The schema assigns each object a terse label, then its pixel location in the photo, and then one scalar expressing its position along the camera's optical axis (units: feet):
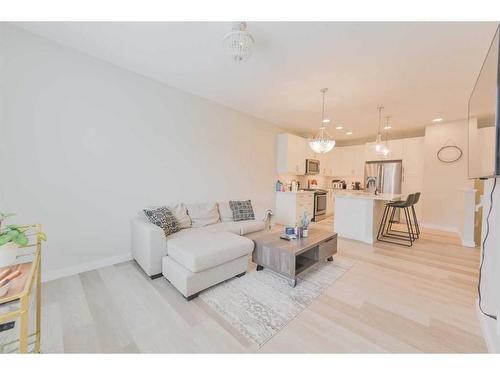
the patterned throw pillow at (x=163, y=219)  8.04
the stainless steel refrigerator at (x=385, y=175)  16.31
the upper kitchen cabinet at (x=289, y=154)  15.98
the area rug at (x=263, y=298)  5.02
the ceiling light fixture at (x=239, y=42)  5.21
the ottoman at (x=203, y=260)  6.05
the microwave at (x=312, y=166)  18.01
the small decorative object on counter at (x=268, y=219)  11.56
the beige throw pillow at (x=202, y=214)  9.87
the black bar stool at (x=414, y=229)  11.95
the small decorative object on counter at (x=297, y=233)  8.18
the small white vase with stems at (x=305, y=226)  8.28
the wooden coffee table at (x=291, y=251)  6.81
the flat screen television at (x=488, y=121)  3.60
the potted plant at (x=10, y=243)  2.81
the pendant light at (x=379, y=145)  12.53
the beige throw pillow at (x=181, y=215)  9.26
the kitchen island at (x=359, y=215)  11.39
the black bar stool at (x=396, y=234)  11.53
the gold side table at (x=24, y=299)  2.25
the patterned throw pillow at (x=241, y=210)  11.30
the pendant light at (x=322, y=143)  10.00
